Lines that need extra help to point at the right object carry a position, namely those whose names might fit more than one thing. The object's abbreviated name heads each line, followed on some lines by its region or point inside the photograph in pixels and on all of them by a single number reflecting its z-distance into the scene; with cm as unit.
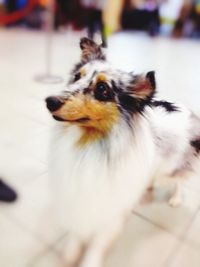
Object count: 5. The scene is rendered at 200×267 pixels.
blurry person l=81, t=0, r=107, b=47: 359
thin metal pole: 241
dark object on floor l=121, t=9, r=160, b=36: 463
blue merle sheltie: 71
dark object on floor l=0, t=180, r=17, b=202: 113
